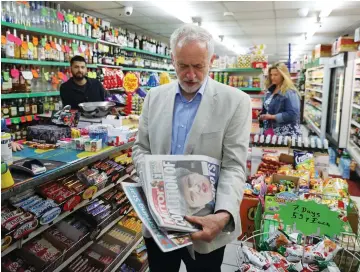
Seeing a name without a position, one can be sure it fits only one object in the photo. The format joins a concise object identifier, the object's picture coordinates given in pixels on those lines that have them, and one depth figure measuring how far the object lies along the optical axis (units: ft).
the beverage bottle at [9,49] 13.41
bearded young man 15.39
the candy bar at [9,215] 5.83
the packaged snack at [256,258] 5.29
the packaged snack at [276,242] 6.01
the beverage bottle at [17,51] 13.93
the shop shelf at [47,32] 13.76
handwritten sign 5.33
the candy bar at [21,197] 6.50
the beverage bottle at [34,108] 15.62
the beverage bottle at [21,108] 14.78
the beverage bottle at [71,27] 17.48
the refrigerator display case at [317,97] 31.89
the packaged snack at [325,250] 5.46
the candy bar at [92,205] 8.21
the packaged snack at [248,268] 5.18
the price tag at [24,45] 14.11
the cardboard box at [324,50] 33.71
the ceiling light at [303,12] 21.93
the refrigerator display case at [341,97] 24.53
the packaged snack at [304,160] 10.11
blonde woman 14.64
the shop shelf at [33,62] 13.38
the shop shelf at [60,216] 6.00
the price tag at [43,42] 15.55
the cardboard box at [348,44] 26.16
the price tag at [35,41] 14.94
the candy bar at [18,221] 5.74
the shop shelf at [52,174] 5.45
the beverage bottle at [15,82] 14.26
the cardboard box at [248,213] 8.55
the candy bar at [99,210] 8.19
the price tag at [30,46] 14.52
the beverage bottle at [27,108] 15.16
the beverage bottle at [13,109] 14.35
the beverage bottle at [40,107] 16.07
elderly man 4.72
